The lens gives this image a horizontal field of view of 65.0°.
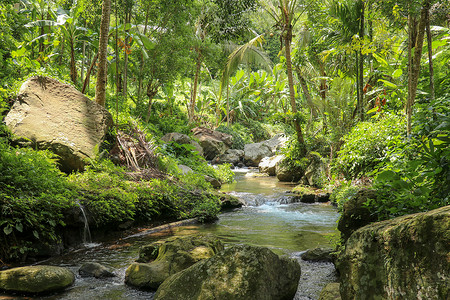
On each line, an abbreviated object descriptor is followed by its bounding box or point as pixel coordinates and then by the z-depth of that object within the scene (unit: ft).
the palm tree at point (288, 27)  44.50
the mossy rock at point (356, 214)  15.06
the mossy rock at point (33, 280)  13.74
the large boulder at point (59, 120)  24.98
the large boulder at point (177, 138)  50.39
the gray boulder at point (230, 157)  70.84
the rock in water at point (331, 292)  11.78
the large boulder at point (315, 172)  41.88
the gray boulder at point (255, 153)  73.77
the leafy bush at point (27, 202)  16.40
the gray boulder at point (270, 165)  57.98
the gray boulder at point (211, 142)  71.41
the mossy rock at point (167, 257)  14.88
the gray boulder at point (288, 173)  50.03
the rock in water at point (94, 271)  15.90
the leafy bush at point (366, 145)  27.72
